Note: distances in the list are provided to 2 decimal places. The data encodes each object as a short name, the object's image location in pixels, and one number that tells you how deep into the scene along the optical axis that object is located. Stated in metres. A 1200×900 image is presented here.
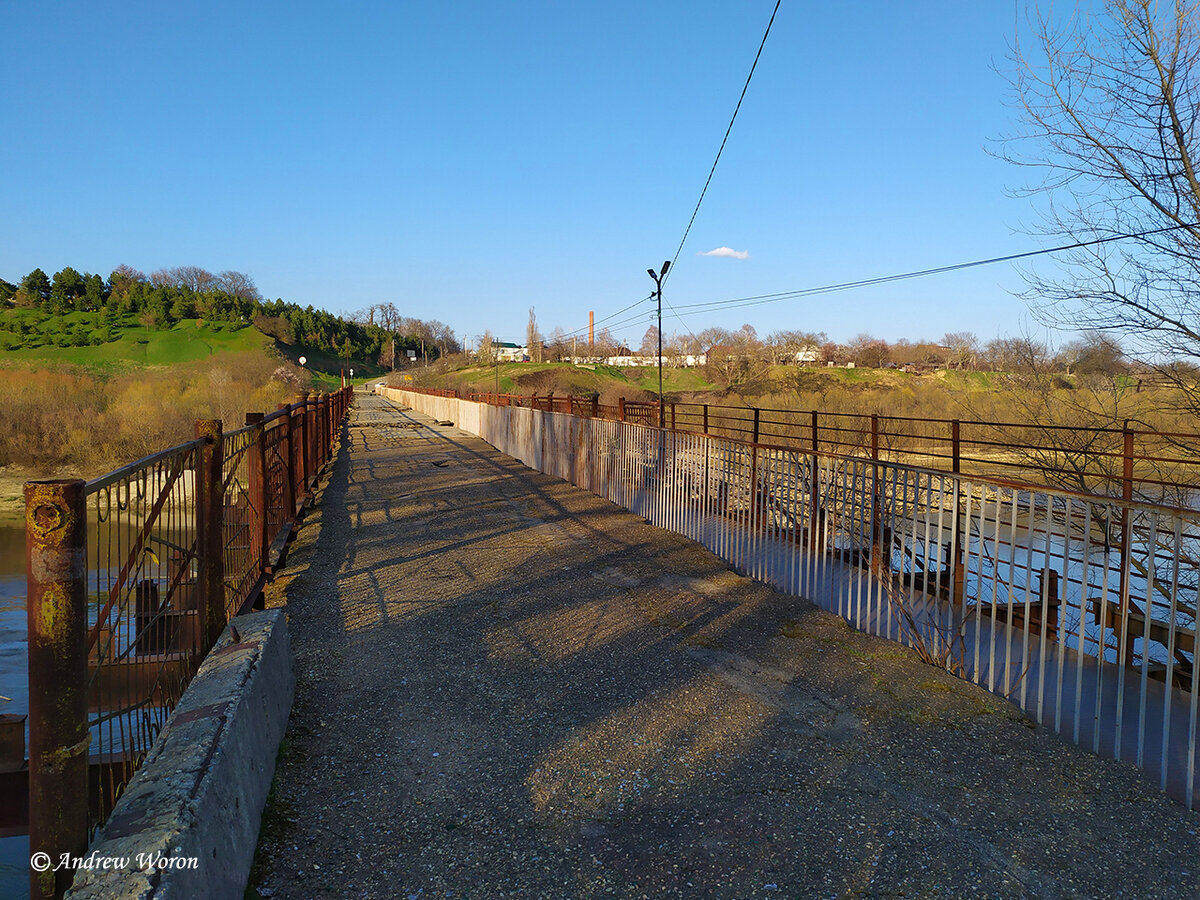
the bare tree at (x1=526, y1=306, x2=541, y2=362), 147.62
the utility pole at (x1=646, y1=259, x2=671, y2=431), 23.28
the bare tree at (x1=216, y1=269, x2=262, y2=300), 170.88
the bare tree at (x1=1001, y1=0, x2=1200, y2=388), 8.03
